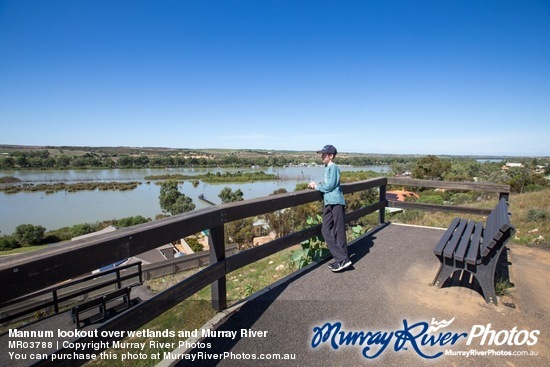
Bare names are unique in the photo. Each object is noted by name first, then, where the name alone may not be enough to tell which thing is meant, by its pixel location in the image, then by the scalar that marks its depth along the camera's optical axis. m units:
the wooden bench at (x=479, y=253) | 2.74
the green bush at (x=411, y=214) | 11.82
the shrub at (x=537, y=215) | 6.93
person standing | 3.61
